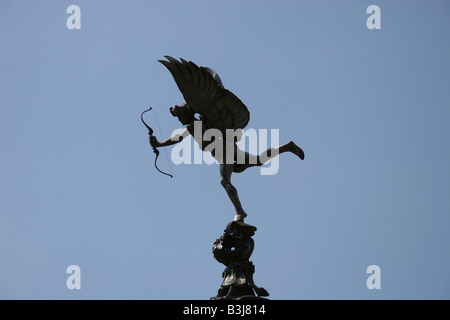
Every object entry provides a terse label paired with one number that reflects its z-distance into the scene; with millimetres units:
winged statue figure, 17781
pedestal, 17359
